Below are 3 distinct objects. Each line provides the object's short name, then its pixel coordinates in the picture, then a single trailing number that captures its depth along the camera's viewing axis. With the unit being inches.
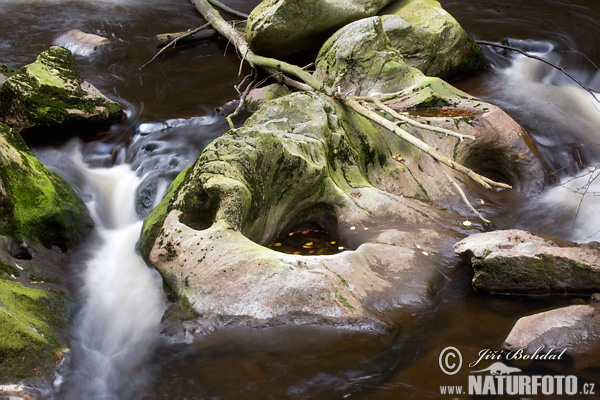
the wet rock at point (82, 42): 469.1
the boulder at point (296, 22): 376.5
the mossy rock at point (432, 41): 377.7
